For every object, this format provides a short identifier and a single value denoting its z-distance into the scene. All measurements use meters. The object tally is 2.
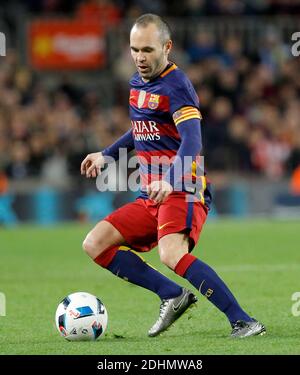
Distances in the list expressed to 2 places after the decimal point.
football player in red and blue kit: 14.53
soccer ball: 14.87
